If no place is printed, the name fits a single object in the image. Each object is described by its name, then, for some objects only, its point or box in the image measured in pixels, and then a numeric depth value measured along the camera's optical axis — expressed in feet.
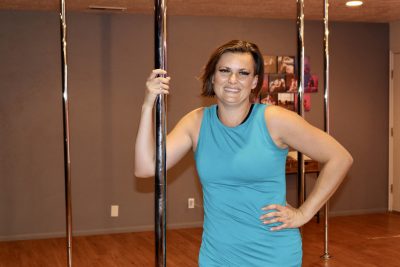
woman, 4.78
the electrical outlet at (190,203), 18.37
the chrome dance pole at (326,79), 8.58
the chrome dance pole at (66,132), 7.63
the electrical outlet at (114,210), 17.65
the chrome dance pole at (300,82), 6.48
